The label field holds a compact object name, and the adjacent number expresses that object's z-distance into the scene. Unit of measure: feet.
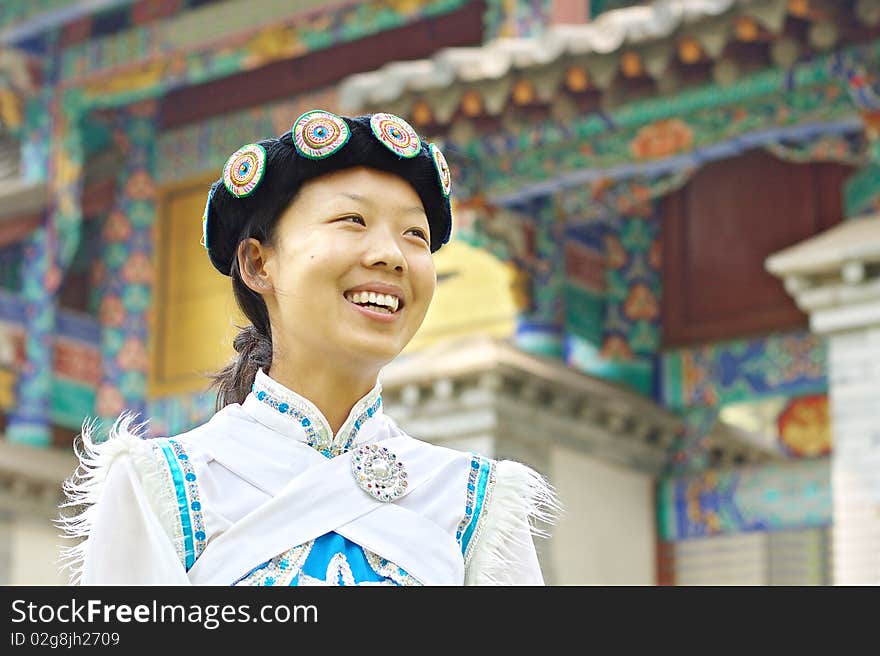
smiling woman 11.95
